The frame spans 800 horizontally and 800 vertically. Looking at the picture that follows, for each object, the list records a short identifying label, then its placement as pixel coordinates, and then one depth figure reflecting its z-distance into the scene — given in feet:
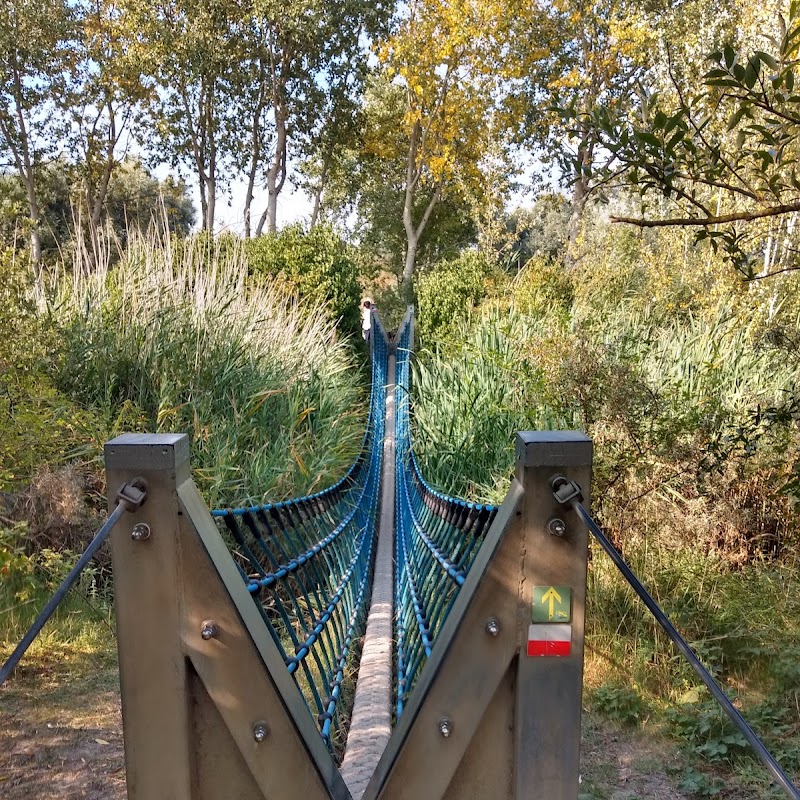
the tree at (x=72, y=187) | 62.49
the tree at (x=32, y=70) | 52.54
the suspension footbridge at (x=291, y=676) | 3.23
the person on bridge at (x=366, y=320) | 35.35
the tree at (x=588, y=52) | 48.83
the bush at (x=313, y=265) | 32.22
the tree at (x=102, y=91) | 55.06
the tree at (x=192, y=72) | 53.26
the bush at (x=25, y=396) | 9.32
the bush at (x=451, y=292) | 36.83
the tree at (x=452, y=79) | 49.60
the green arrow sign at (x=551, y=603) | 3.39
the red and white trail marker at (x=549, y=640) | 3.38
